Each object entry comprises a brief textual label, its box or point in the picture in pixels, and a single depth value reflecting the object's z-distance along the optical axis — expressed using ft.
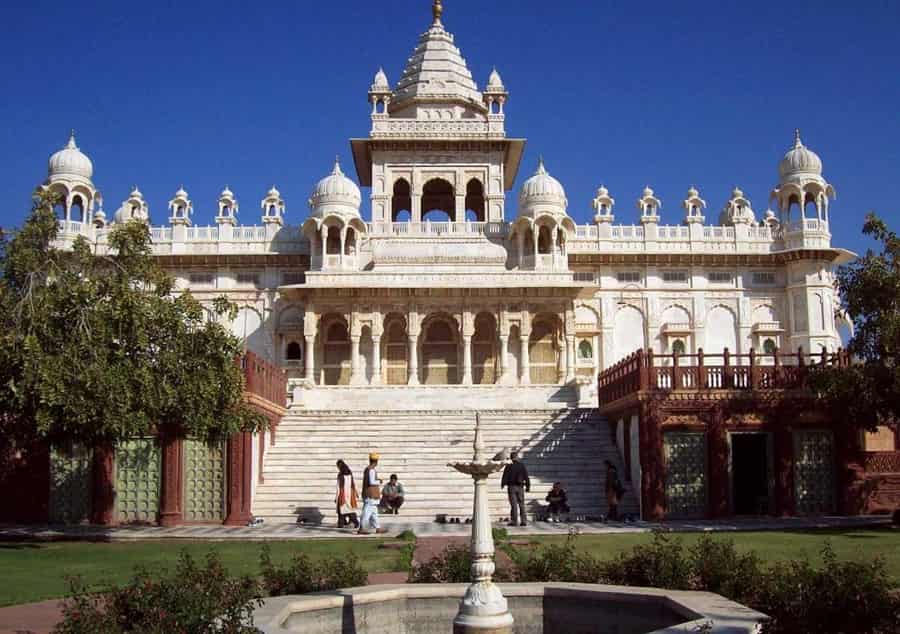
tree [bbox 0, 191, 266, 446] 54.34
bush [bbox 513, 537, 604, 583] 36.01
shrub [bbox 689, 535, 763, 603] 33.06
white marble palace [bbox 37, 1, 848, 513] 123.75
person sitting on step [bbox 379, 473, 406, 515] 73.36
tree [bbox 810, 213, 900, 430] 63.52
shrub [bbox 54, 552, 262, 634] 23.71
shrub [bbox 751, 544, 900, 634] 25.91
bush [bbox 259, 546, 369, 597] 33.91
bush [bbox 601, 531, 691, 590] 34.37
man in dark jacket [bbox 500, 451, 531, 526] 66.49
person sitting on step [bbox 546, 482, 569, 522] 70.44
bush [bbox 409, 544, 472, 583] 35.68
